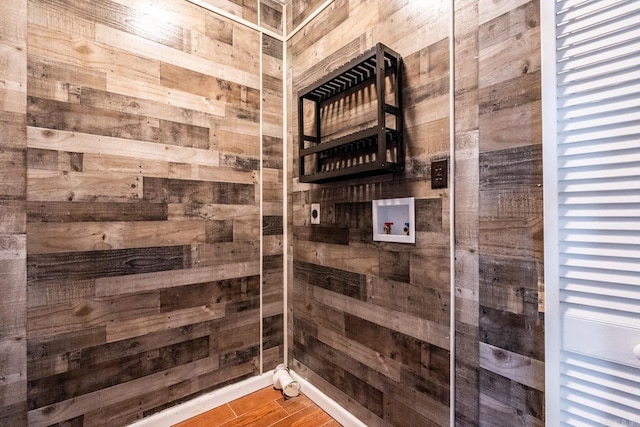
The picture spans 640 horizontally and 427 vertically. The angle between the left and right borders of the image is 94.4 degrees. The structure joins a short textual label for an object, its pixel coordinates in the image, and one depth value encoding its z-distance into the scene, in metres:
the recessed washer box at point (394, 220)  1.33
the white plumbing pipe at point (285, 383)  1.88
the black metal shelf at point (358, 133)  1.30
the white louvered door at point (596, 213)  0.80
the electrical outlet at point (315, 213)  1.84
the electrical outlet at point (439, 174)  1.20
